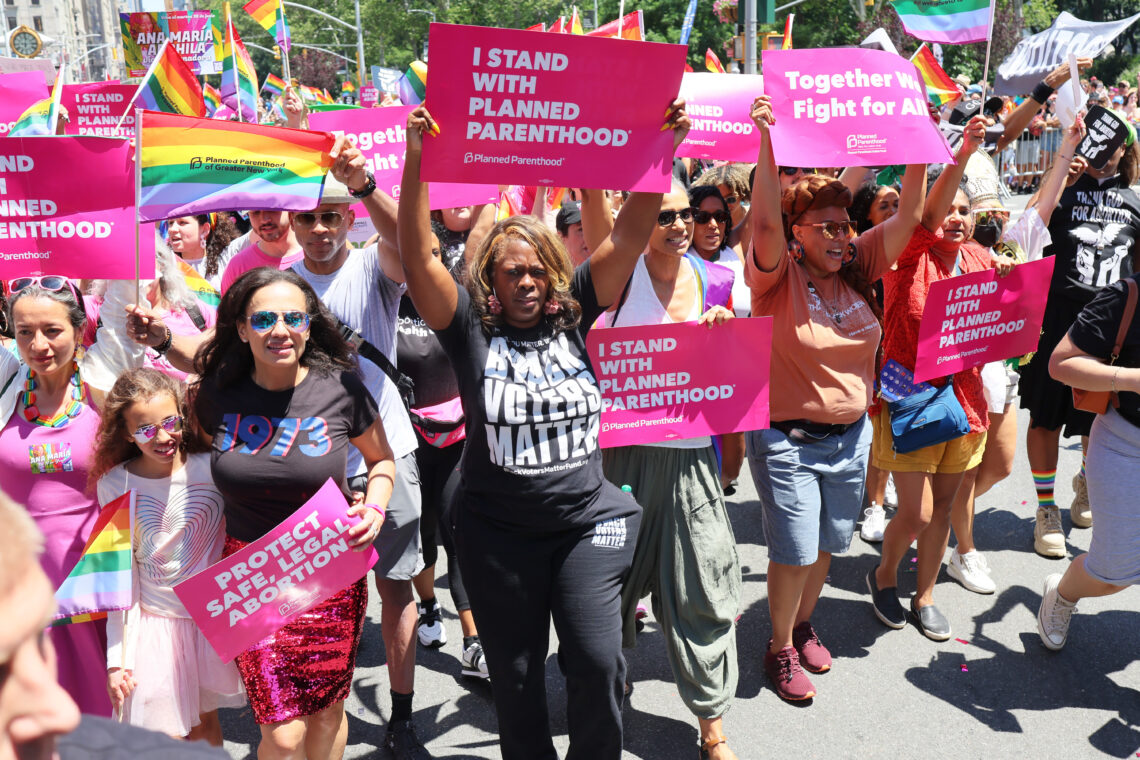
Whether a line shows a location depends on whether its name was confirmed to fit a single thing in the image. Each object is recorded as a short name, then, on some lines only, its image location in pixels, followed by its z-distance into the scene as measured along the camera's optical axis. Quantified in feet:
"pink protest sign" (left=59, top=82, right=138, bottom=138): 20.77
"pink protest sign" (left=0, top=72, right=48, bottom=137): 16.56
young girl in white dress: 9.78
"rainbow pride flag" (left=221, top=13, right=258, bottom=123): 28.43
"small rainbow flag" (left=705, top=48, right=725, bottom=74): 28.89
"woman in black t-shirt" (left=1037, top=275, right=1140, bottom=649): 12.08
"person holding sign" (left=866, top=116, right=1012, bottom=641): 14.30
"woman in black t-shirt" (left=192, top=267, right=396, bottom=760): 9.73
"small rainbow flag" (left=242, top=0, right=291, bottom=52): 32.50
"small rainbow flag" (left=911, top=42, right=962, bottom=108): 21.57
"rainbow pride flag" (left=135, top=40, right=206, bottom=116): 15.69
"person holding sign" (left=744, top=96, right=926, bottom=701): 12.50
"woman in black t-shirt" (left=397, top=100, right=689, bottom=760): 9.60
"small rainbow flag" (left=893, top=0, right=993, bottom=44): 17.83
